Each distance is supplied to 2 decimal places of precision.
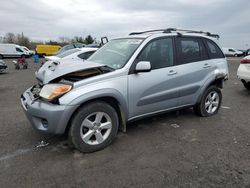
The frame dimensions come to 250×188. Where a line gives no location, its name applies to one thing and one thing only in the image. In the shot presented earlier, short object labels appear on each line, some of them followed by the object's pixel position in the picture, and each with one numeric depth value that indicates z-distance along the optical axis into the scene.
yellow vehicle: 37.37
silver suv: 3.13
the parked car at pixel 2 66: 13.67
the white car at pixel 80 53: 8.49
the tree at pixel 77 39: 64.86
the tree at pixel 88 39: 61.48
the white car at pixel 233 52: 48.44
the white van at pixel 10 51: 33.09
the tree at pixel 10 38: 60.78
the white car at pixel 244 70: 7.03
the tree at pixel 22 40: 59.72
